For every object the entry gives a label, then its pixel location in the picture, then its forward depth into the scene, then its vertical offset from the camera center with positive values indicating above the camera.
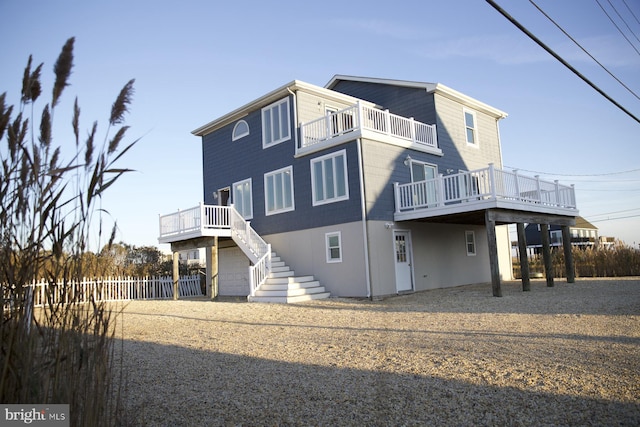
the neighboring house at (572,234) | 44.47 +1.68
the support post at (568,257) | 16.14 -0.24
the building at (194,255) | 46.14 +1.67
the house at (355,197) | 14.23 +2.15
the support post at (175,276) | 18.17 -0.17
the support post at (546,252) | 15.23 -0.03
